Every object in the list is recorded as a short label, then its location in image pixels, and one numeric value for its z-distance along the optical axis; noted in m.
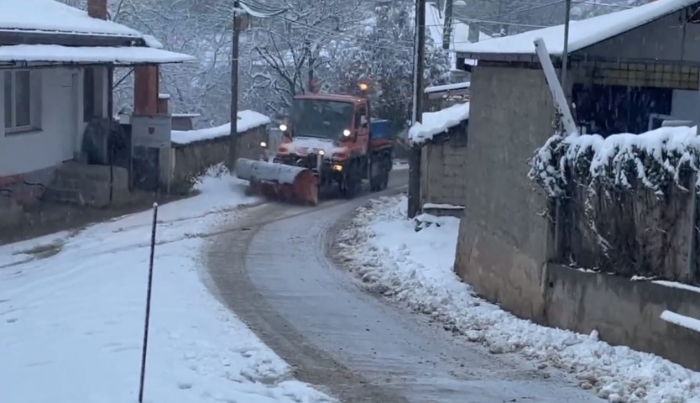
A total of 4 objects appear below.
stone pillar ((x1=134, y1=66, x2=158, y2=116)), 28.28
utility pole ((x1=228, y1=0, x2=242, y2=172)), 29.55
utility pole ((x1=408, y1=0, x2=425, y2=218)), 22.42
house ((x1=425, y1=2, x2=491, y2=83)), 41.97
